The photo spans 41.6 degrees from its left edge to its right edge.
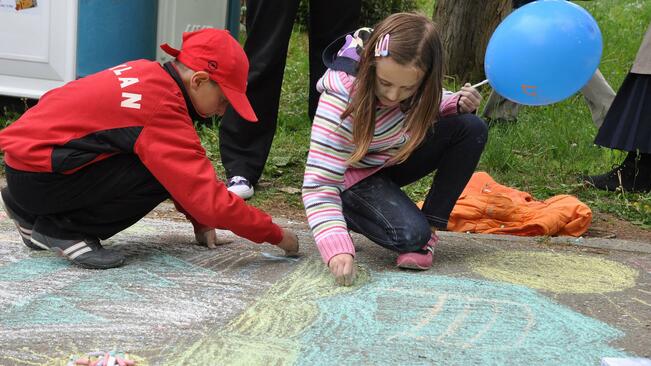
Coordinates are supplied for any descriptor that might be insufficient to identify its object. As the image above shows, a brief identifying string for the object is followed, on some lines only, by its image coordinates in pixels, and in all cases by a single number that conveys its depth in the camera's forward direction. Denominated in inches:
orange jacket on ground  128.6
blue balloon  101.3
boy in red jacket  91.7
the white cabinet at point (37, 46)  176.2
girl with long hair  92.7
